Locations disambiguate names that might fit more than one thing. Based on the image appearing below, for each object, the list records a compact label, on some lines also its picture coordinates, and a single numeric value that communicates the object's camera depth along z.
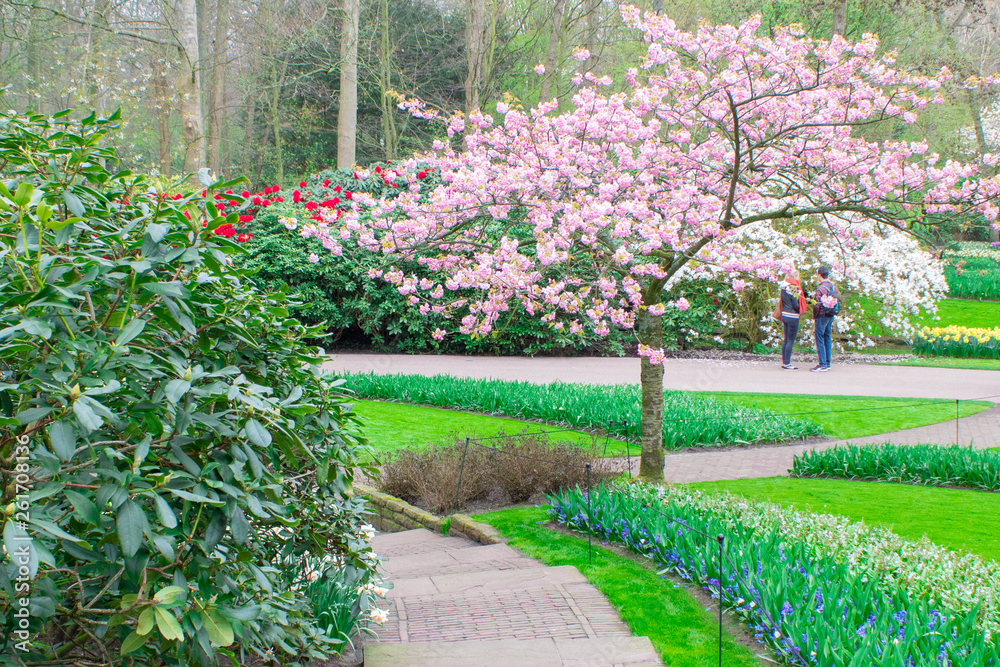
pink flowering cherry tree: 6.31
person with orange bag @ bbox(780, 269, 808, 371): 13.32
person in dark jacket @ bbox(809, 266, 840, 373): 12.60
